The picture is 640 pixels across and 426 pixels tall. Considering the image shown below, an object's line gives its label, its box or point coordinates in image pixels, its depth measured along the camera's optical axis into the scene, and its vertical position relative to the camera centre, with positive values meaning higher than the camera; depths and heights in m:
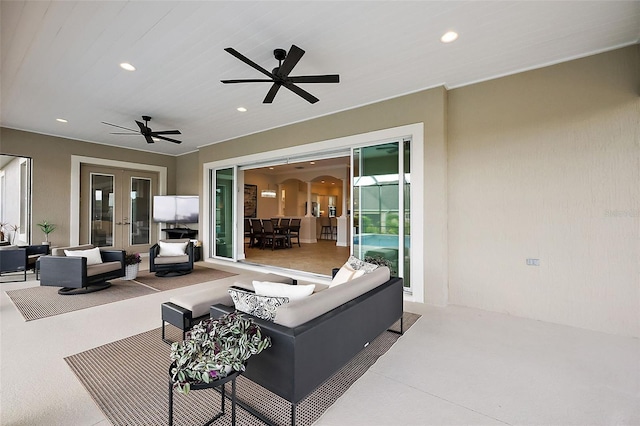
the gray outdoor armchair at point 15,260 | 5.05 -0.77
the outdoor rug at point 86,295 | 3.67 -1.19
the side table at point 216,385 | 1.45 -0.95
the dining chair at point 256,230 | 9.80 -0.48
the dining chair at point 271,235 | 9.48 -0.63
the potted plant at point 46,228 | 6.34 -0.25
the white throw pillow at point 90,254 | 4.46 -0.60
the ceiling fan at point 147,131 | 5.14 +1.59
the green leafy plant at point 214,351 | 1.43 -0.72
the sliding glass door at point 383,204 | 4.32 +0.18
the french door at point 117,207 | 7.31 +0.26
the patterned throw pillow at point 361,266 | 2.79 -0.51
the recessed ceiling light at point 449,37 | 2.82 +1.82
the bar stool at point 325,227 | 13.02 -0.51
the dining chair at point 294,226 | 10.17 -0.36
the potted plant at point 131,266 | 5.09 -0.90
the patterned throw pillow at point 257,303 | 1.83 -0.58
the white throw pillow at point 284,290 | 2.09 -0.55
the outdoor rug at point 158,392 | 1.79 -1.26
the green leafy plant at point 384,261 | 4.34 -0.71
